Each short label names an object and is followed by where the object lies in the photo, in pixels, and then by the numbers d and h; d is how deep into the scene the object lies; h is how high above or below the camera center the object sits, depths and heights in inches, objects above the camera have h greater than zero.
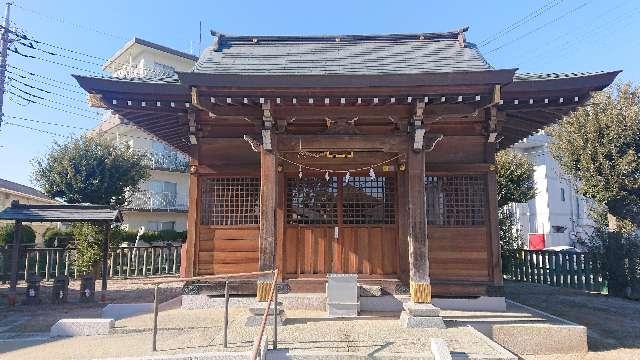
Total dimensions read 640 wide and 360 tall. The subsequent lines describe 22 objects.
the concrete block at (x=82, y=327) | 248.5 -63.6
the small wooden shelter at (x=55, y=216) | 394.6 +8.6
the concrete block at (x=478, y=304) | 300.7 -59.4
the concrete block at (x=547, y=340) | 247.4 -71.1
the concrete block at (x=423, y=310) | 248.2 -53.2
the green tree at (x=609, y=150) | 463.5 +89.1
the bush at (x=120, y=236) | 618.8 -21.4
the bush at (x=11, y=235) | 647.8 -17.3
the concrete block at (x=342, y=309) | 273.3 -57.3
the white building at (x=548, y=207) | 1064.8 +48.1
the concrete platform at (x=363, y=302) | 293.9 -57.9
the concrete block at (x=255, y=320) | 242.5 -58.2
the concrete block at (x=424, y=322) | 244.8 -59.3
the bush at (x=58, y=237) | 647.8 -20.6
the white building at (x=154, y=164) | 1141.1 +182.1
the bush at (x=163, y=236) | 839.7 -25.3
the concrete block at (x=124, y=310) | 302.2 -66.1
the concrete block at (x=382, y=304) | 296.5 -58.5
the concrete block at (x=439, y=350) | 184.3 -58.8
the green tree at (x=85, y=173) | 690.8 +89.0
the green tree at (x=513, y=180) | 585.6 +65.0
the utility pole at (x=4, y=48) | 665.6 +295.9
